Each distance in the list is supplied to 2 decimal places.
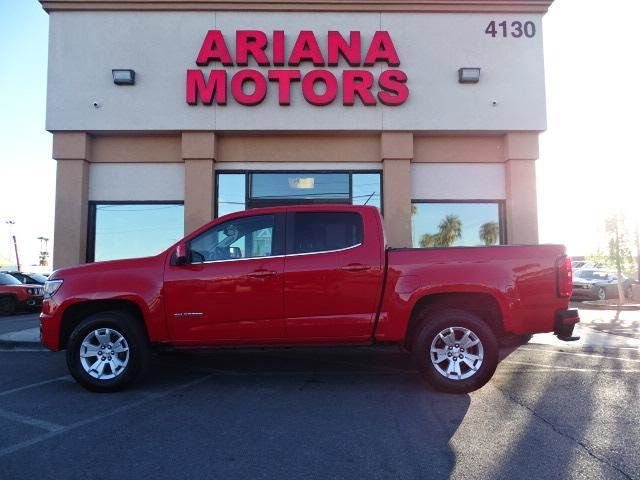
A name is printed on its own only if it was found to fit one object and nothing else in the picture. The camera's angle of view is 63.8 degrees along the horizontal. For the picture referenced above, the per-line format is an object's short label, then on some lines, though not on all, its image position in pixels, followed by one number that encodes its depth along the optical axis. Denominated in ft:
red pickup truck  18.16
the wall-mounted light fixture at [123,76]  35.06
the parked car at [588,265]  75.99
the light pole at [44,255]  266.16
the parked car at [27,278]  56.47
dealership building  35.35
